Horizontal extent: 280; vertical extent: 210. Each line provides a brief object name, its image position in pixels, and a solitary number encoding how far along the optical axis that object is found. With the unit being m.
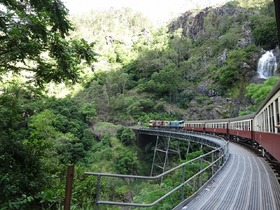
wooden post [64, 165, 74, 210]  2.26
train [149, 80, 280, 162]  6.67
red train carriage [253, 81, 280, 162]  6.40
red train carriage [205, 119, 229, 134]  23.62
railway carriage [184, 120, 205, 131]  31.00
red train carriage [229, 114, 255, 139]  15.33
